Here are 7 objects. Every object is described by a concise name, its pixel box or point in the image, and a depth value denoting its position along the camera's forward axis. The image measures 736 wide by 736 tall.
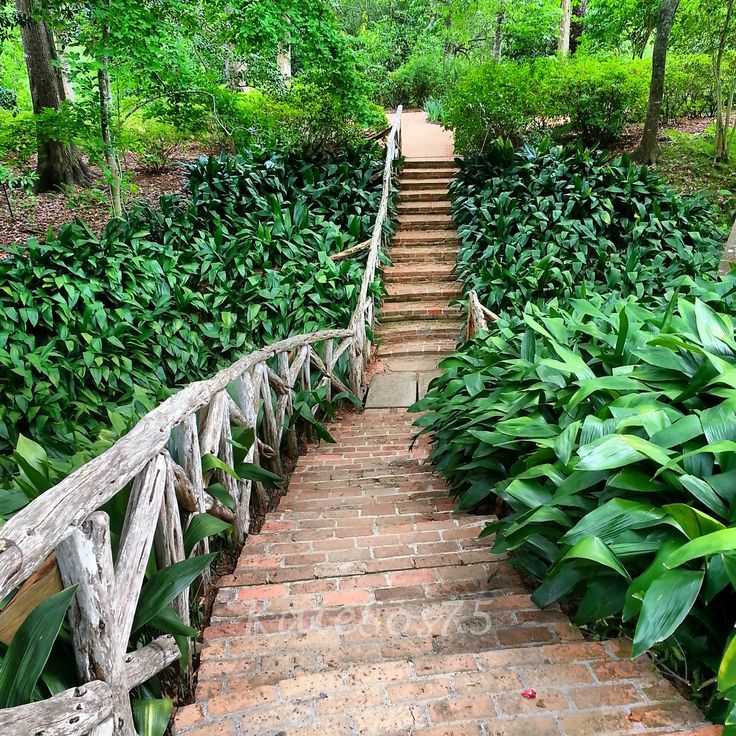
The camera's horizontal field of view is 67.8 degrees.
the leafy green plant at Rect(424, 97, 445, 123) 13.41
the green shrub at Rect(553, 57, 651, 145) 8.41
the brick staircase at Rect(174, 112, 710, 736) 1.31
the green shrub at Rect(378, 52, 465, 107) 16.34
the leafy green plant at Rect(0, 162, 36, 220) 5.57
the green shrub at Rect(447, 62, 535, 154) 8.22
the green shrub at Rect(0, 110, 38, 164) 5.78
